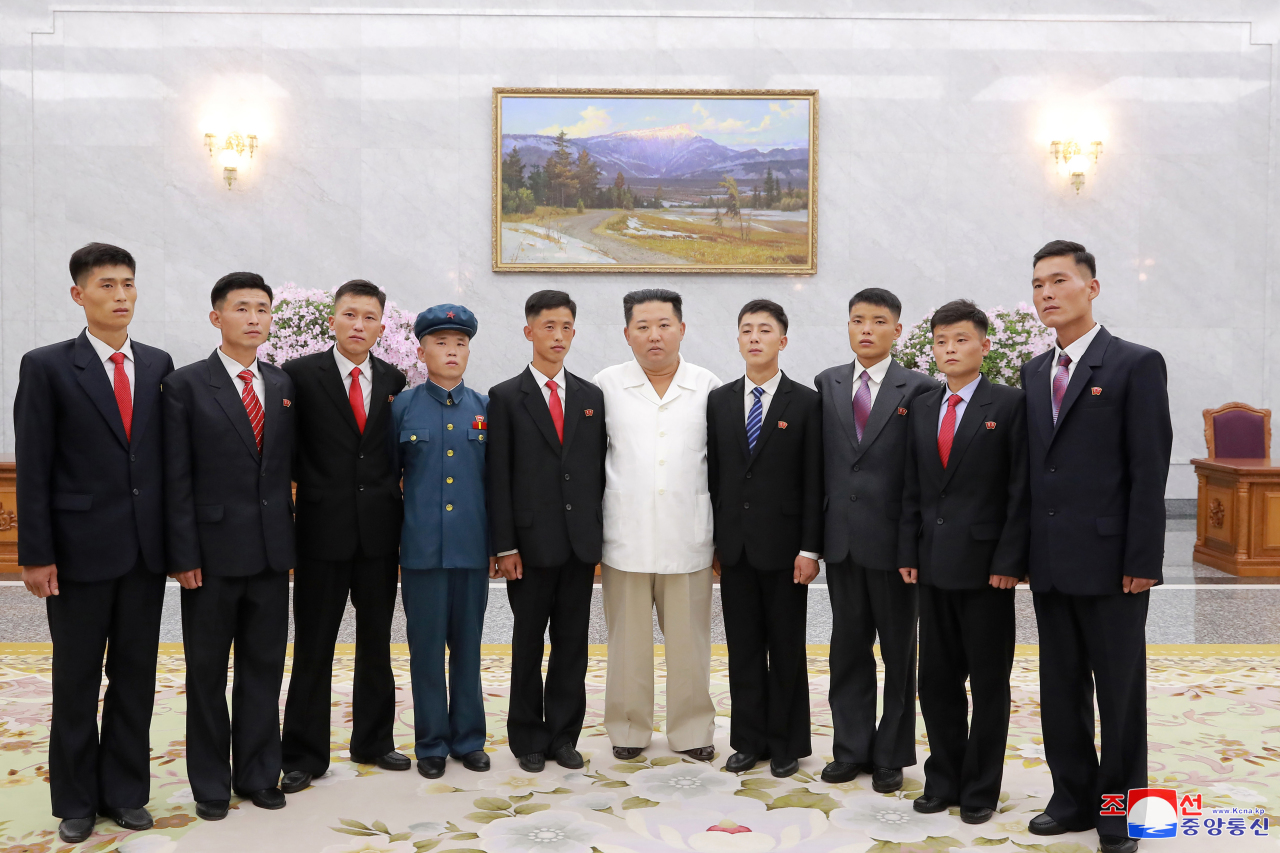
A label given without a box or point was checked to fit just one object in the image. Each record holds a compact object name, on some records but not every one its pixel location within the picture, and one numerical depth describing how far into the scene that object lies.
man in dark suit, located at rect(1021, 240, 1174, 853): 2.74
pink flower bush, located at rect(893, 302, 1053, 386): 7.38
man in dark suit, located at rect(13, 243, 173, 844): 2.82
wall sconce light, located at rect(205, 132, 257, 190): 8.95
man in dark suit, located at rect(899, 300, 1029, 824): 2.95
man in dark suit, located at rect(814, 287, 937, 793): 3.25
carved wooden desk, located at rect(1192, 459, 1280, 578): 7.01
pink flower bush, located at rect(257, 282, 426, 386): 6.99
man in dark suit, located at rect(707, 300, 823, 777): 3.37
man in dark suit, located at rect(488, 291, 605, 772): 3.43
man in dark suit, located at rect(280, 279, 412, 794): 3.26
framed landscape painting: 9.17
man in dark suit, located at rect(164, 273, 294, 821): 2.99
